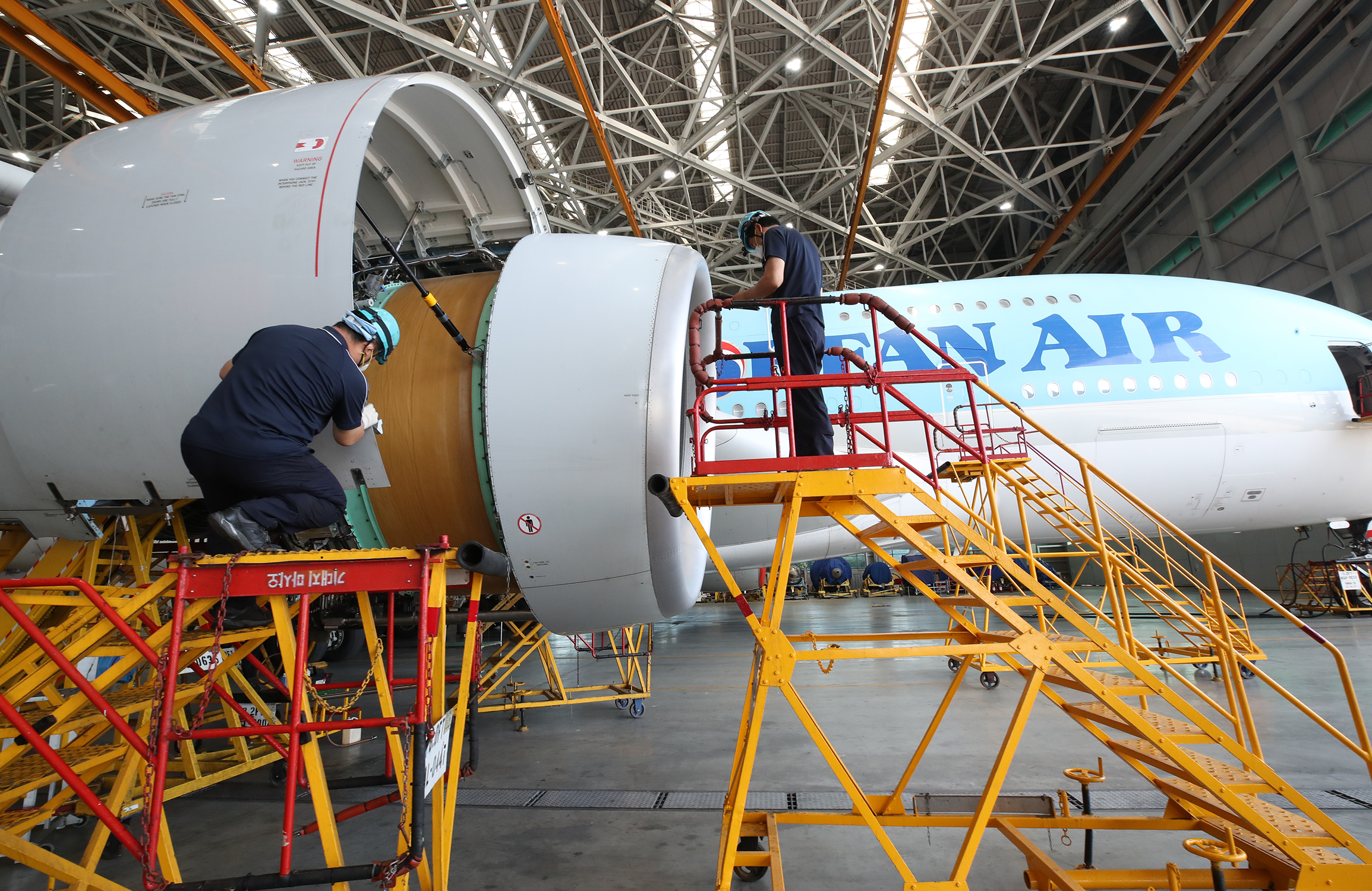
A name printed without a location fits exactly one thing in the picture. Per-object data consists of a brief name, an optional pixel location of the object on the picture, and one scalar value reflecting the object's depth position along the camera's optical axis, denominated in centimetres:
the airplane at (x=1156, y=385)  954
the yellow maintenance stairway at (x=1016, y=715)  314
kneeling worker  290
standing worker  429
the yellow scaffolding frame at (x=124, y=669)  268
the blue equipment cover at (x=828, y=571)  3394
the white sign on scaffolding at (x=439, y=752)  250
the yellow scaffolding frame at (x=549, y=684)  805
